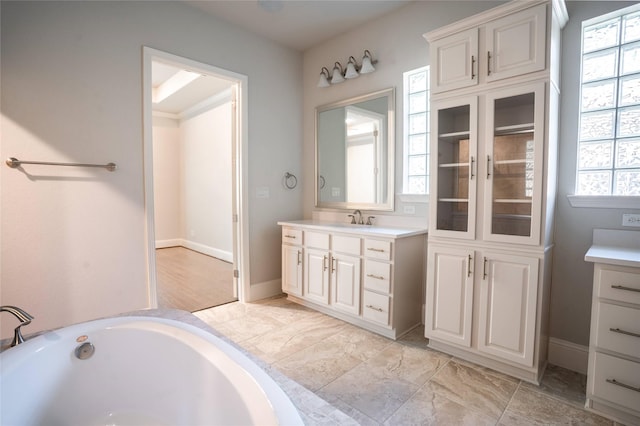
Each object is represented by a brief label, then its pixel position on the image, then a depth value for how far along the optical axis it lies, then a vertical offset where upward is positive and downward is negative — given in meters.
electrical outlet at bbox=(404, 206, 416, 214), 2.81 -0.12
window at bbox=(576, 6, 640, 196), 1.92 +0.57
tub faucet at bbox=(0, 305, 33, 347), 1.13 -0.45
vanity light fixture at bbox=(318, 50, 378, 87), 3.03 +1.28
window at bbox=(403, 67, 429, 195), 2.80 +0.59
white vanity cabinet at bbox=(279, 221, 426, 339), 2.47 -0.67
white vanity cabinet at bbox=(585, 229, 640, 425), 1.53 -0.71
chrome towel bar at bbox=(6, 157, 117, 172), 2.04 +0.22
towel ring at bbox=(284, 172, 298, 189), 3.67 +0.18
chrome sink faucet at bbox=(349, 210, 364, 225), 3.19 -0.24
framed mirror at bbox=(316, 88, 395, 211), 2.98 +0.45
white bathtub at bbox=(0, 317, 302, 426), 1.10 -0.72
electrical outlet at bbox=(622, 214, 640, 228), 1.84 -0.14
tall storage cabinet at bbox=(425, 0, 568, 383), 1.87 +0.08
